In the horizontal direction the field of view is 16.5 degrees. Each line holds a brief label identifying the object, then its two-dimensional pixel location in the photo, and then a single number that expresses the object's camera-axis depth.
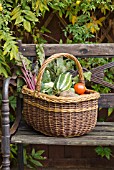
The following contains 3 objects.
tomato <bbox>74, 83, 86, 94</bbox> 2.23
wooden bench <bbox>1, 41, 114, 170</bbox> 2.11
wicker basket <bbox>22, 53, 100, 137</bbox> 2.12
